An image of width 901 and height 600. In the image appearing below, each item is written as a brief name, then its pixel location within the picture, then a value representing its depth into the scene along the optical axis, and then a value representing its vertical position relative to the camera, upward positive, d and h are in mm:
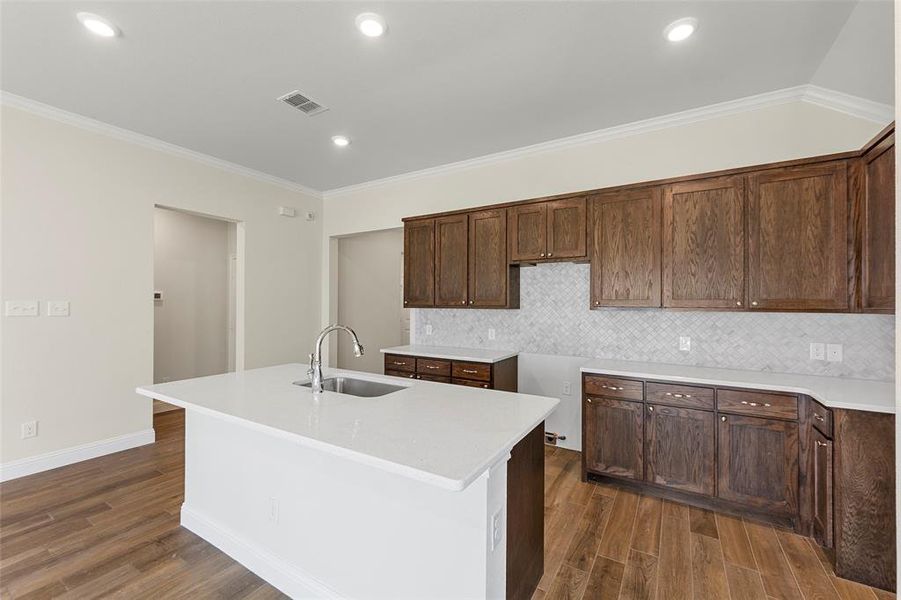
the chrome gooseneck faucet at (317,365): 2170 -371
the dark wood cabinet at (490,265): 3748 +344
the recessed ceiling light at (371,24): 2115 +1511
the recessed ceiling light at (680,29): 2137 +1510
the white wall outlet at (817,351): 2658 -332
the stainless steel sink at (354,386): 2451 -553
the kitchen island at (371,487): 1381 -810
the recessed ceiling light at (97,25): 2141 +1522
